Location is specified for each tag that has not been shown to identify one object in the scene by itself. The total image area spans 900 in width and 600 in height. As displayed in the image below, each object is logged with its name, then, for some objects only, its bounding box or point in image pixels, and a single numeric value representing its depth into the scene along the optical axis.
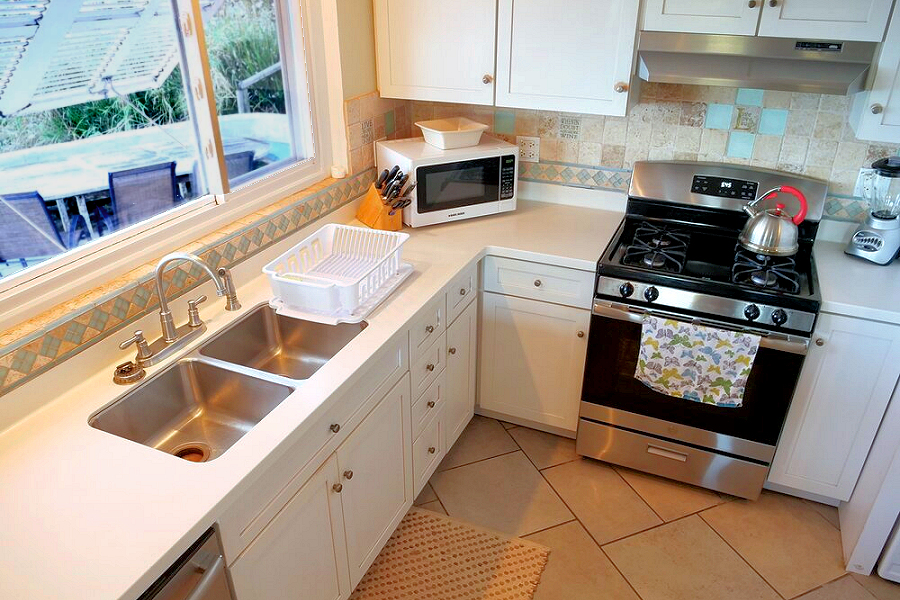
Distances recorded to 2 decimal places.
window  1.56
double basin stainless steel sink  1.63
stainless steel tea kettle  2.23
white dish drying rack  1.89
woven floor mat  2.13
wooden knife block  2.47
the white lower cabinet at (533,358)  2.50
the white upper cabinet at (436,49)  2.42
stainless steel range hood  1.98
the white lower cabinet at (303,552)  1.46
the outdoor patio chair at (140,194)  1.82
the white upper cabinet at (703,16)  2.05
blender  2.22
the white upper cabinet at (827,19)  1.94
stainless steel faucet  1.62
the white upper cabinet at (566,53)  2.24
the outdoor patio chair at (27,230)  1.56
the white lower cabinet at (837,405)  2.07
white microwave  2.48
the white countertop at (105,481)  1.14
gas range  2.10
